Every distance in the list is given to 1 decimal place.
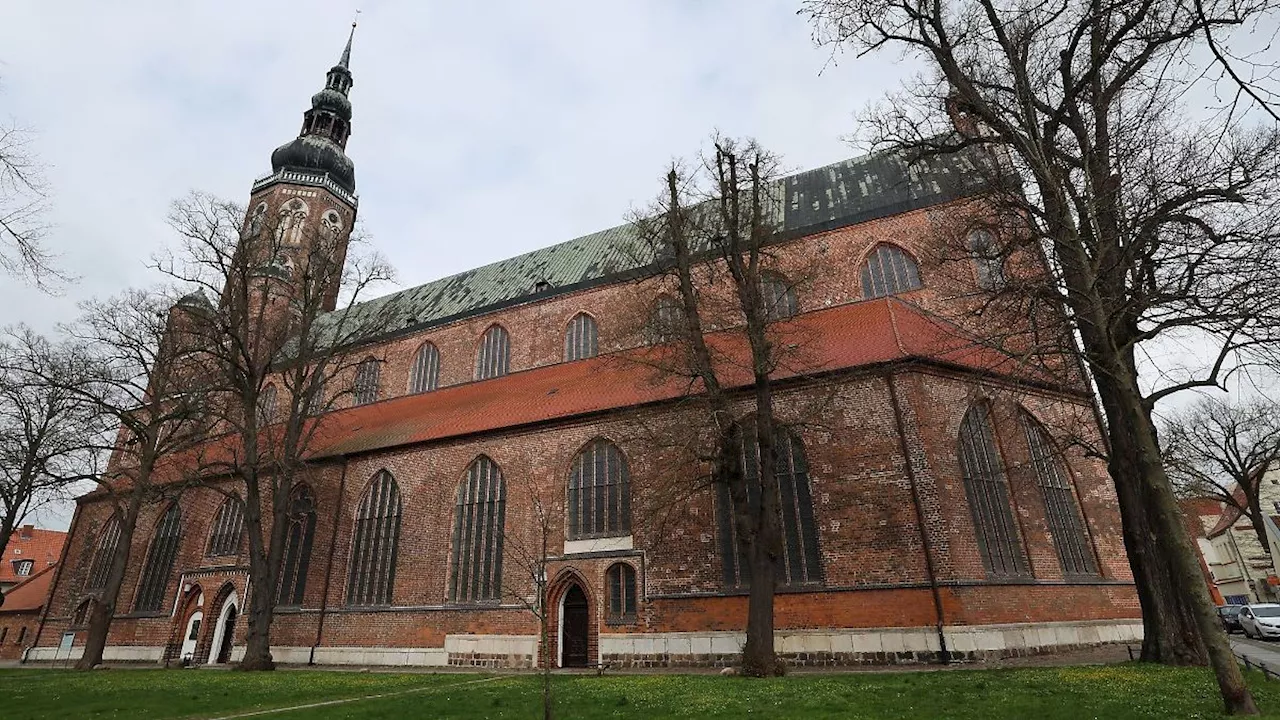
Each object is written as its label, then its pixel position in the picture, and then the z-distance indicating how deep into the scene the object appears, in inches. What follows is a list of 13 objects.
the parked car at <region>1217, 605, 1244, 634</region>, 932.0
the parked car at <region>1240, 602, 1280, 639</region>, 780.6
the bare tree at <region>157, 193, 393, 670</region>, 688.4
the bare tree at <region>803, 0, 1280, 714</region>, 291.9
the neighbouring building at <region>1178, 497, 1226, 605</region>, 1916.8
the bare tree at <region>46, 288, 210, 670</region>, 720.3
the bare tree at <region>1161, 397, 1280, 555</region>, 980.6
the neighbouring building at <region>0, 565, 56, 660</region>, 1034.1
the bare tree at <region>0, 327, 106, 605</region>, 707.4
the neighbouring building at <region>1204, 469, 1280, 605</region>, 1627.7
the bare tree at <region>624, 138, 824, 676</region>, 478.3
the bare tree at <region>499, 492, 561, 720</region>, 626.8
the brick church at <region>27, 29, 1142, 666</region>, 515.2
